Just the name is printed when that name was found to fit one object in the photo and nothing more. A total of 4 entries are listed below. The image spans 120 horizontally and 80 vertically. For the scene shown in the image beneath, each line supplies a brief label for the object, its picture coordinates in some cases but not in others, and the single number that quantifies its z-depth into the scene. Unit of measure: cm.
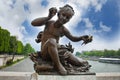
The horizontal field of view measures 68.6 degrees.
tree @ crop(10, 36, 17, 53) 1571
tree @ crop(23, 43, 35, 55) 3153
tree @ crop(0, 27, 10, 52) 1242
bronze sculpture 153
